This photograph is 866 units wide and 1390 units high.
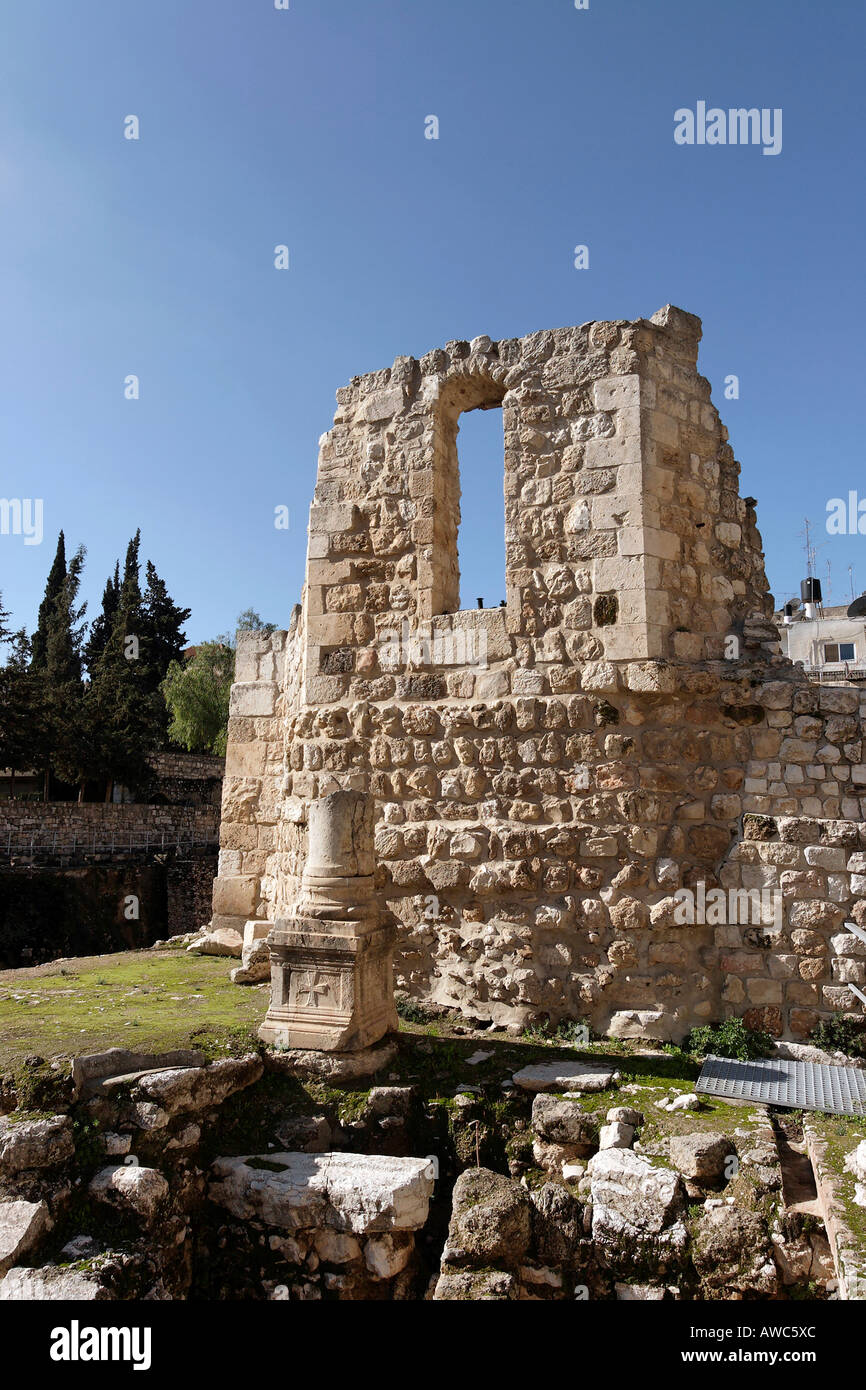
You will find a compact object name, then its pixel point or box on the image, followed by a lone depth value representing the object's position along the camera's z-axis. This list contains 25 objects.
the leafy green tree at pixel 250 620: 42.56
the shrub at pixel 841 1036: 6.18
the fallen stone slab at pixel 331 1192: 4.51
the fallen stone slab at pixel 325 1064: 5.54
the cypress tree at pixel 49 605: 41.19
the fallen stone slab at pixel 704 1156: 4.52
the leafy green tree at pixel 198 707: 39.34
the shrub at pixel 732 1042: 6.15
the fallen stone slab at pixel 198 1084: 4.92
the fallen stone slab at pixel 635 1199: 4.36
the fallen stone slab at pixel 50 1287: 3.79
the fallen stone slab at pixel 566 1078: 5.41
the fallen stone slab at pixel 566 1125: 5.00
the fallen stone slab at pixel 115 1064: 4.88
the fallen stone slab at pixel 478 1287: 4.08
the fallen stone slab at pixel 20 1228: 3.93
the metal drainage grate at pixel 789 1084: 5.24
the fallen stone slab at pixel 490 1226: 4.34
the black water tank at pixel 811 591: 24.09
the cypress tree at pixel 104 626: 42.38
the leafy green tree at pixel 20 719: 29.33
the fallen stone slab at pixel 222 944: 9.35
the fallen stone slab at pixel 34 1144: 4.34
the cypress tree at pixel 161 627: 46.88
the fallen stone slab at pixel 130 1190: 4.38
